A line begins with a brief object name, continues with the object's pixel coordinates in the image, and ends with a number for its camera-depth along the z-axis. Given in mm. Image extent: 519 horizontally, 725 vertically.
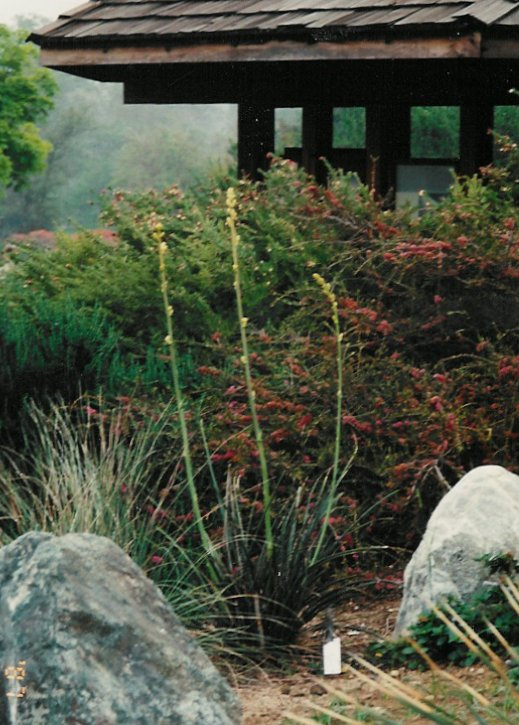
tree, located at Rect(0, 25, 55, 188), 40938
